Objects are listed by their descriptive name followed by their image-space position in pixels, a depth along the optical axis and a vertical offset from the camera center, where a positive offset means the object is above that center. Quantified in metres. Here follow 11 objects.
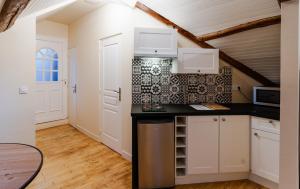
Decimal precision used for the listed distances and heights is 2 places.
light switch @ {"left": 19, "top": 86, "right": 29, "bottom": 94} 2.54 -0.04
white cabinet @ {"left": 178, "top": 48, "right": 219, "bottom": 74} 2.62 +0.36
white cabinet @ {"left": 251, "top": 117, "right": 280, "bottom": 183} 2.12 -0.70
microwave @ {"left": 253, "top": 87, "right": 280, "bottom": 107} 2.51 -0.12
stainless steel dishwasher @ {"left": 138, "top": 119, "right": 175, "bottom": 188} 2.17 -0.73
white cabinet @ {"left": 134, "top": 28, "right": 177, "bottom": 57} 2.46 +0.57
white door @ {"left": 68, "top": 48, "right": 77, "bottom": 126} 4.71 +0.00
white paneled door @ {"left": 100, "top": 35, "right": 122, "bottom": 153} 3.27 -0.11
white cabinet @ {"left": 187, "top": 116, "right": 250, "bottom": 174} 2.33 -0.70
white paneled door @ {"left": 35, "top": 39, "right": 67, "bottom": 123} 4.58 +0.11
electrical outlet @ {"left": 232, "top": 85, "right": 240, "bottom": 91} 3.04 -0.01
